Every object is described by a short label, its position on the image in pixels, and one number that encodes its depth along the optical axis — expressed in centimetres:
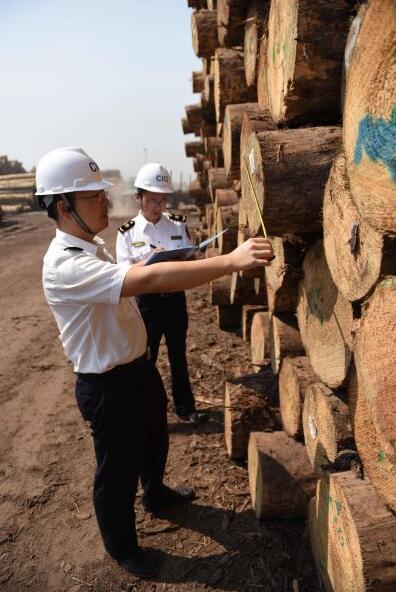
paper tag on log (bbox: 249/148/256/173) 217
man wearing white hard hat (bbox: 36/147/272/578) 202
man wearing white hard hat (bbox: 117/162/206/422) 378
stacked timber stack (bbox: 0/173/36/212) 1989
